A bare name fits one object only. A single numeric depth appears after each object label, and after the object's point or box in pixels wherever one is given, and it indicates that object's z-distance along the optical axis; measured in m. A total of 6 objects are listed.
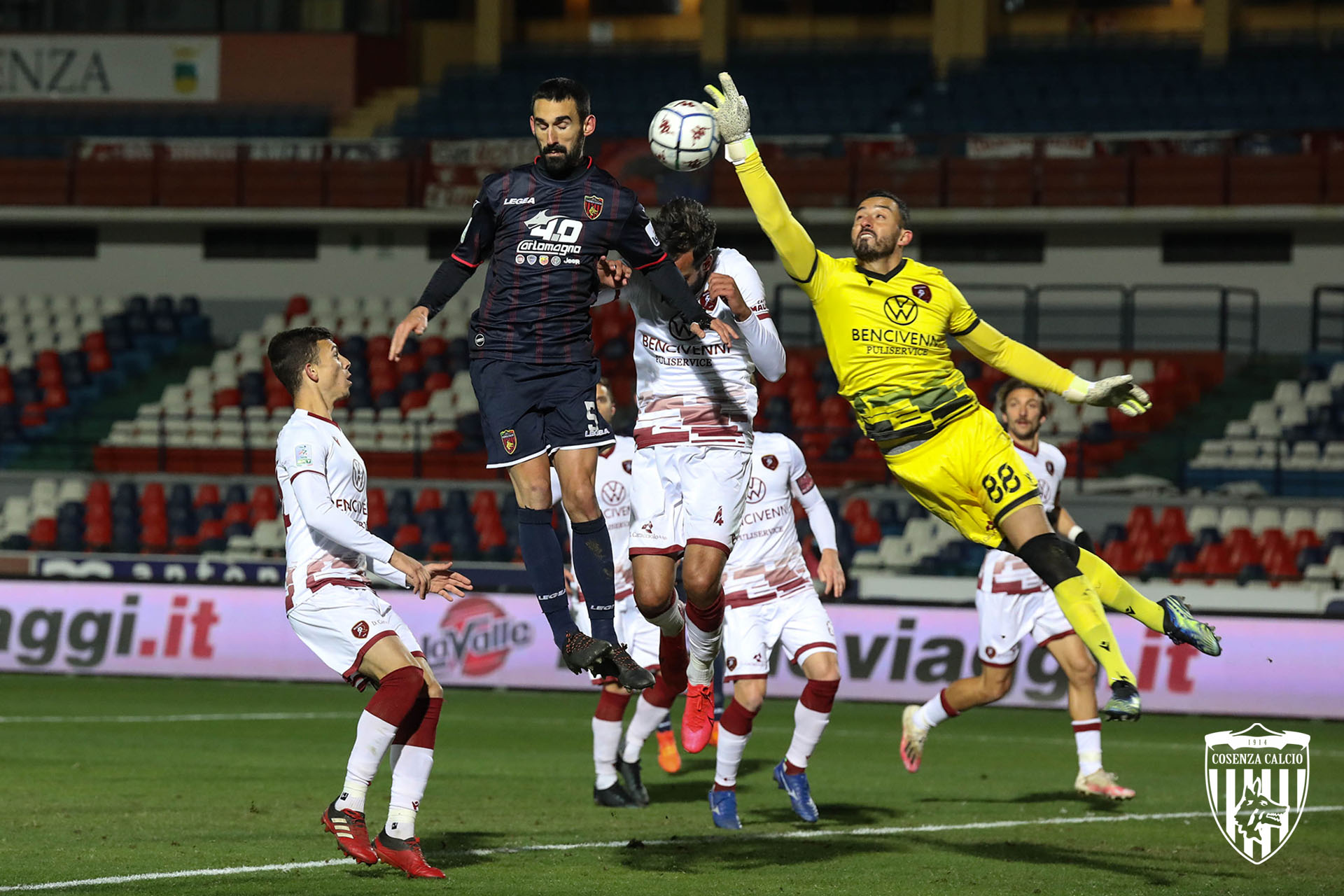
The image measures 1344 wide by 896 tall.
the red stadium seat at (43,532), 48.22
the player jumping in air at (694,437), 17.70
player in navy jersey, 16.02
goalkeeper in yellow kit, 16.34
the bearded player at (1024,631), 22.12
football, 16.48
